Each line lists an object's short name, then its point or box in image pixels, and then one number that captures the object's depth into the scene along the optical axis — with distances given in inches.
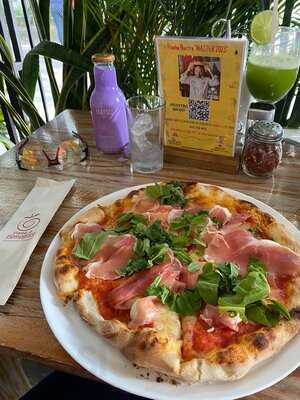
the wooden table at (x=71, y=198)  22.2
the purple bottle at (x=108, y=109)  37.4
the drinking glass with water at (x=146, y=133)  37.5
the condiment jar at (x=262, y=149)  34.1
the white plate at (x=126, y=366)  19.1
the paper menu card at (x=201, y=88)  32.2
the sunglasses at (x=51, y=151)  40.8
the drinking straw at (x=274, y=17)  32.4
